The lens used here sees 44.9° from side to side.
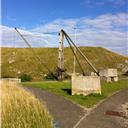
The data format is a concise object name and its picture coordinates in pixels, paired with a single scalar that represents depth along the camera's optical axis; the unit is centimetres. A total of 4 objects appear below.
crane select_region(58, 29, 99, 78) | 2152
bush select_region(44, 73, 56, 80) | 2553
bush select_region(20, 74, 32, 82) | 2381
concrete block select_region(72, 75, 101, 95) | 1322
